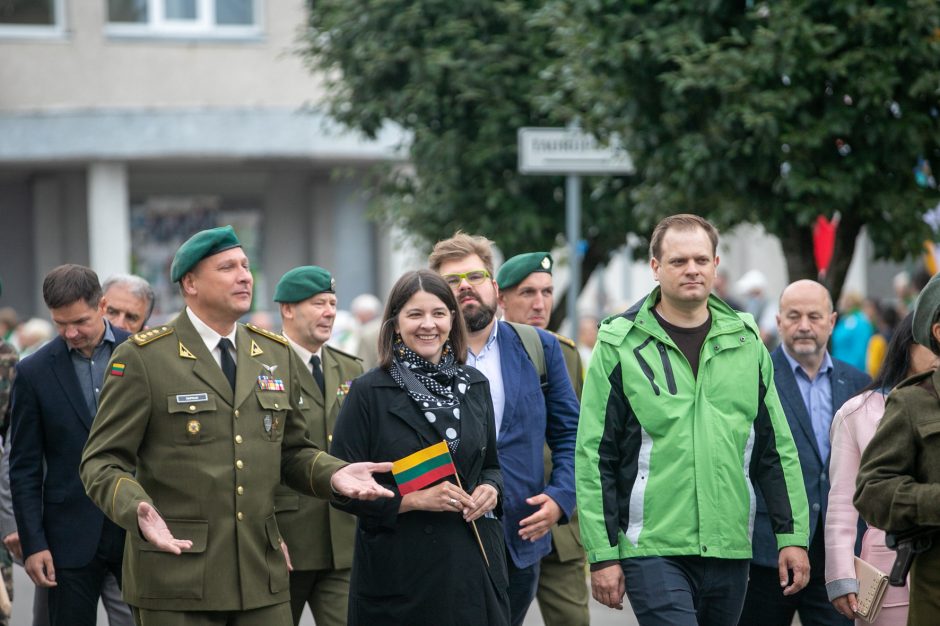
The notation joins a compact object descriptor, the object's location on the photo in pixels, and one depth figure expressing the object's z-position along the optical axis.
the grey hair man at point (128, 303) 12.35
